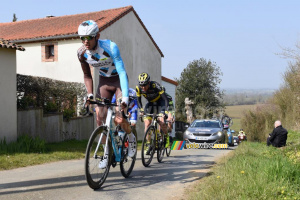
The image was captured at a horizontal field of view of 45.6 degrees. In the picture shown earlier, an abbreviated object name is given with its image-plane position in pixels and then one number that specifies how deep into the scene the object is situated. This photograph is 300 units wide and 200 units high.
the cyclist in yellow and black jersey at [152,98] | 7.74
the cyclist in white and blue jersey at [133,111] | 6.10
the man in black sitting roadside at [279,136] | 12.63
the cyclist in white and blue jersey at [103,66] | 5.16
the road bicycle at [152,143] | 7.73
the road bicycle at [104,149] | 4.97
